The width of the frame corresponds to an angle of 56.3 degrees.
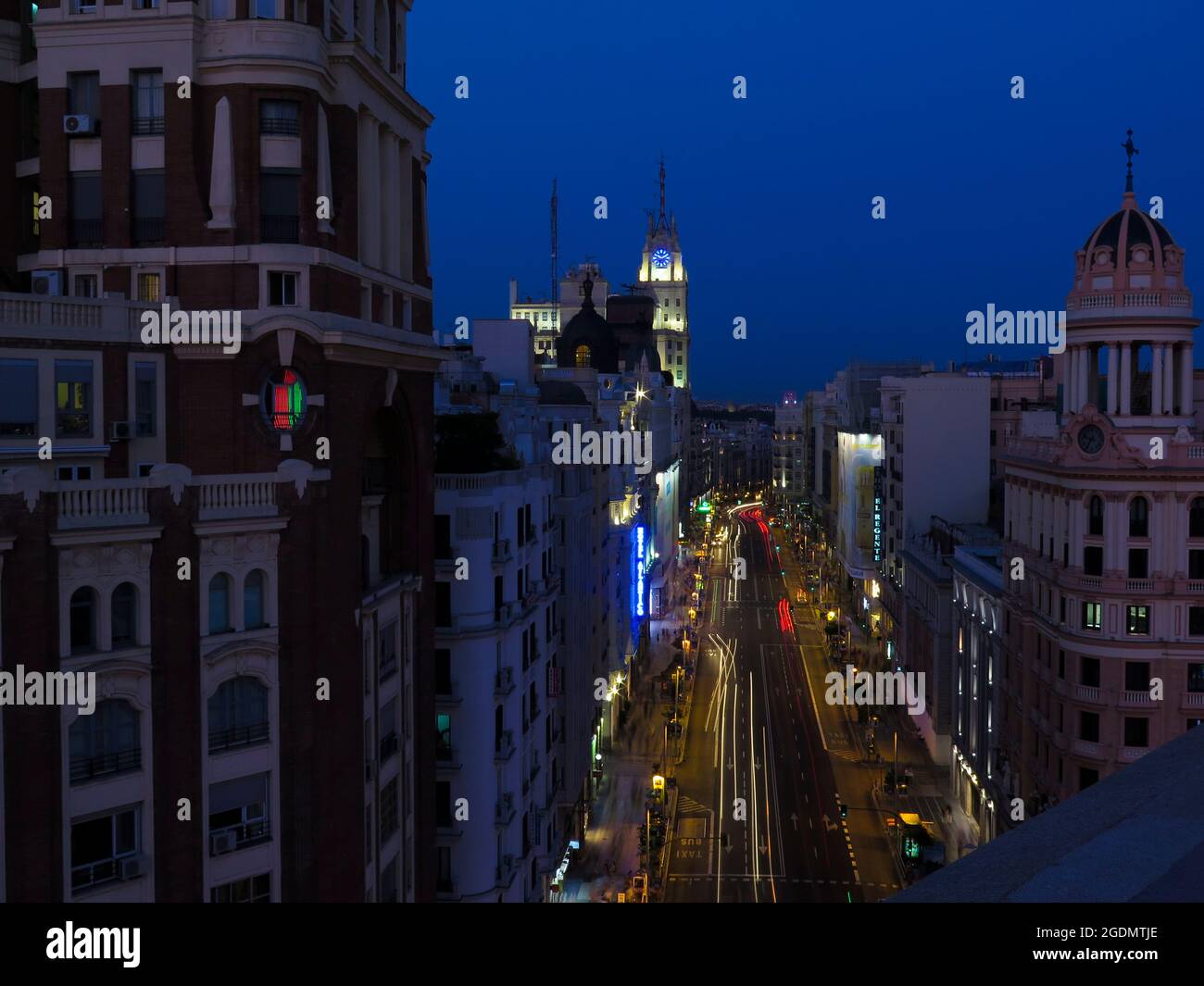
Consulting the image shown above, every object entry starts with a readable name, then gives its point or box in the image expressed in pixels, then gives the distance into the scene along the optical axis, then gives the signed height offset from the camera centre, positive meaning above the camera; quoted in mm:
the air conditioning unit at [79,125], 23328 +7047
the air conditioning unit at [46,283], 23219 +3742
